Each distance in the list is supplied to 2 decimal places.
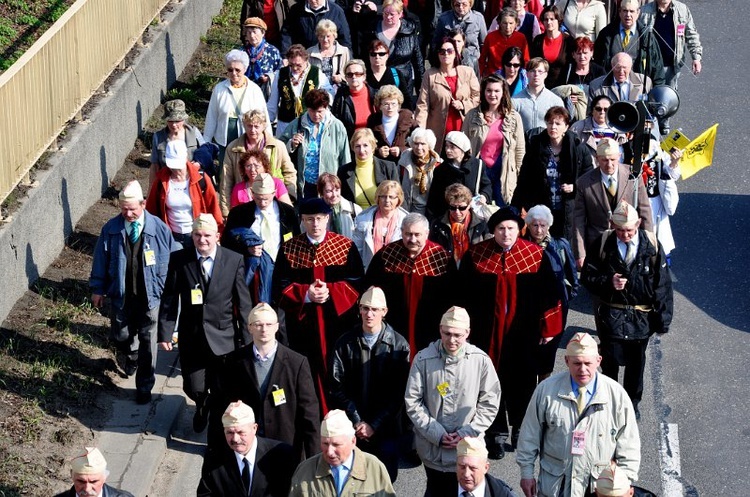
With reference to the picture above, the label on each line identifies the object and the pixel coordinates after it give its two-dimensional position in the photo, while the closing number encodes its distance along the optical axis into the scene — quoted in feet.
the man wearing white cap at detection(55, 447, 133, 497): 28.02
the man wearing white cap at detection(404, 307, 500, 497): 32.55
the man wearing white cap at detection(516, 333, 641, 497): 30.42
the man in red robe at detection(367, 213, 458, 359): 36.42
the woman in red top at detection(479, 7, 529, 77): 53.16
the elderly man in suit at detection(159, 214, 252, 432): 37.06
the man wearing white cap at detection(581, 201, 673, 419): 37.04
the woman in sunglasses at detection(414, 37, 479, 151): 48.44
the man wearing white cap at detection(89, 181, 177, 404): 39.09
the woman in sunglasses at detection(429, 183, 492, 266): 38.06
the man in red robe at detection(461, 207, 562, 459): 36.19
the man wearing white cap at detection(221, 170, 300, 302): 38.52
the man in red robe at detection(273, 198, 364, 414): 36.52
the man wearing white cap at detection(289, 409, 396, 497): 28.99
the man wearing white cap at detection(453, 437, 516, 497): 27.84
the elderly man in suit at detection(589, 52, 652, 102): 48.52
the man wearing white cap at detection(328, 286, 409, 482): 33.51
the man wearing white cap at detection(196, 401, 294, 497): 29.01
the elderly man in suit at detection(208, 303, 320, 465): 32.63
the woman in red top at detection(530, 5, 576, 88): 52.13
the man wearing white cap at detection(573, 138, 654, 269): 42.04
